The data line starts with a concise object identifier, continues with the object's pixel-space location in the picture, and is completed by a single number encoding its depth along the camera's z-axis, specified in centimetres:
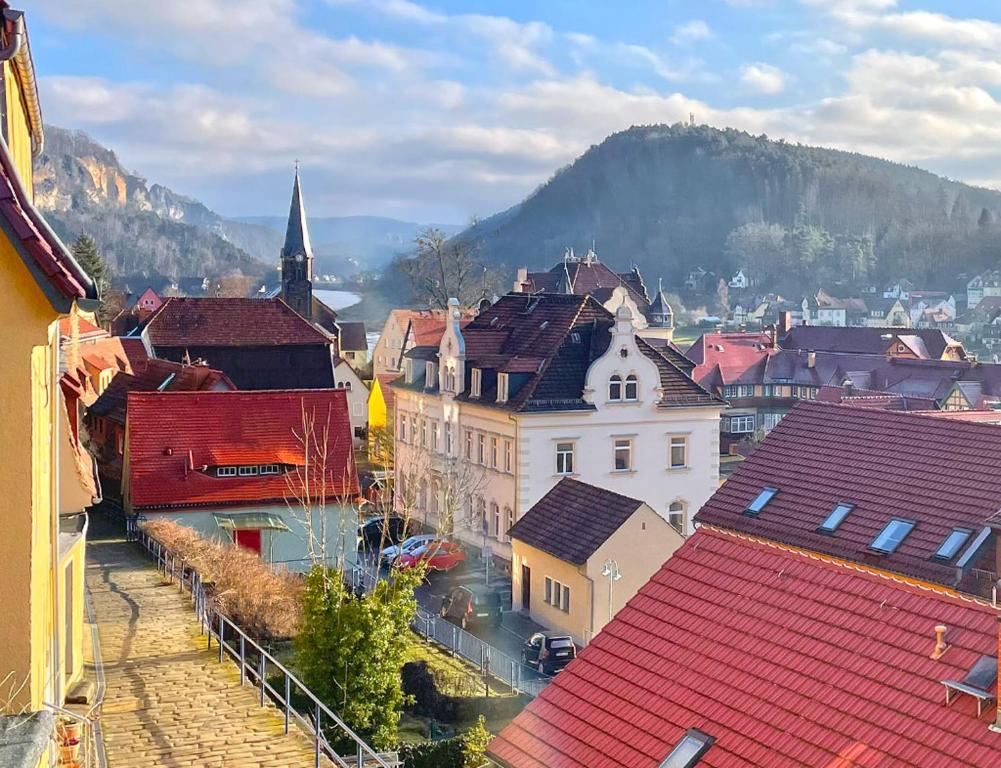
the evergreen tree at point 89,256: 8706
